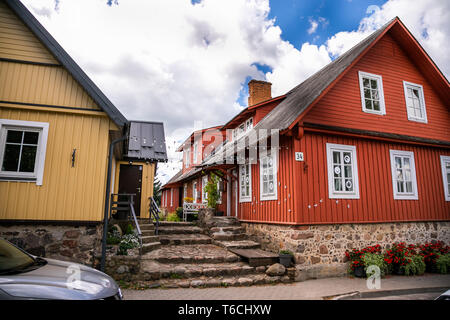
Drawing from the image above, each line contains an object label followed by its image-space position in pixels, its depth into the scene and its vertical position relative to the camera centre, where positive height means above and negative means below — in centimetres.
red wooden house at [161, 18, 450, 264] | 863 +186
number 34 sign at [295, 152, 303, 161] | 855 +165
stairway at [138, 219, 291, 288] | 713 -145
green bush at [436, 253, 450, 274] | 898 -157
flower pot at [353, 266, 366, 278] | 831 -169
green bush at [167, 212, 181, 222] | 1575 -34
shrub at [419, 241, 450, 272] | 934 -128
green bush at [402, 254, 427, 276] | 866 -159
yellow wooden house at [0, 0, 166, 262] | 705 +209
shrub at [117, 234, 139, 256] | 730 -86
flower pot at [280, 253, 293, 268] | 798 -130
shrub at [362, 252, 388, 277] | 813 -137
